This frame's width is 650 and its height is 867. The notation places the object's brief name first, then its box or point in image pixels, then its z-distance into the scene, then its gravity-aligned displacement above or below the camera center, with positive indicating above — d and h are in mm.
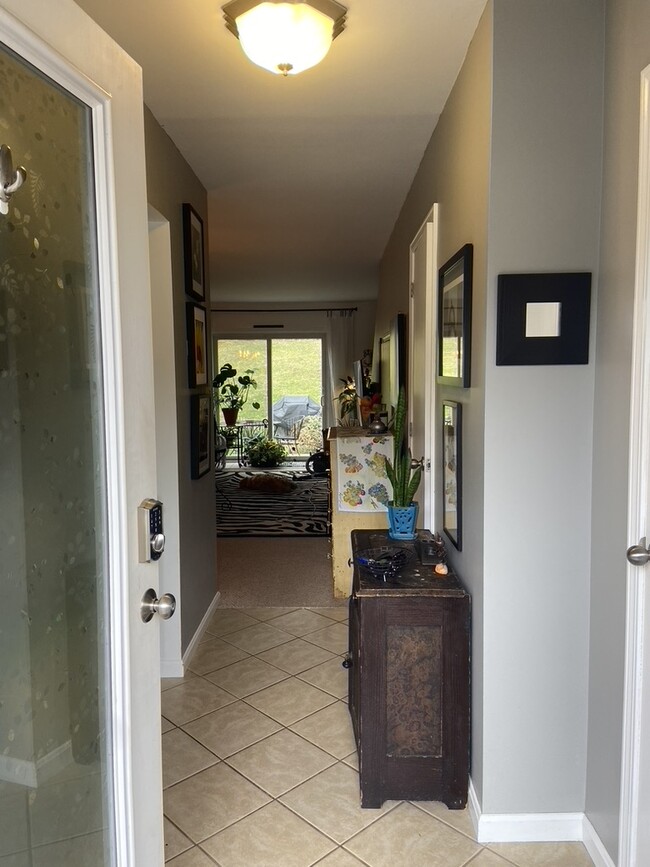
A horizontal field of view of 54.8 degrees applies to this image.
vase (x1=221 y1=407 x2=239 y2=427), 9117 -342
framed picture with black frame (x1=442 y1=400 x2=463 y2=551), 2152 -305
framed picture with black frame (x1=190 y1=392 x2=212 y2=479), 3070 -207
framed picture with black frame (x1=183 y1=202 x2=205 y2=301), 2971 +692
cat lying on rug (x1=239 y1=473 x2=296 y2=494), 7609 -1133
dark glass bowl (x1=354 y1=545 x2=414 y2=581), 2086 -578
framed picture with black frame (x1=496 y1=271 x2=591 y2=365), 1732 +197
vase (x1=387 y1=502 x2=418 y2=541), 2443 -512
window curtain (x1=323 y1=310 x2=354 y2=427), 9062 +647
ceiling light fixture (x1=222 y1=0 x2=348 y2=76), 1700 +1001
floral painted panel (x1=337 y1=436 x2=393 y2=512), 3721 -509
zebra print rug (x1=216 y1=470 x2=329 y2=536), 5695 -1239
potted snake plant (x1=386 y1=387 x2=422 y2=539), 2430 -439
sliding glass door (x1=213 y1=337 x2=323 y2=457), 9398 +118
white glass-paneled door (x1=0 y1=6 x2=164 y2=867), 1025 -108
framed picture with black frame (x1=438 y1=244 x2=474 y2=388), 1985 +247
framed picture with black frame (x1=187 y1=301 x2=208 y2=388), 3033 +235
